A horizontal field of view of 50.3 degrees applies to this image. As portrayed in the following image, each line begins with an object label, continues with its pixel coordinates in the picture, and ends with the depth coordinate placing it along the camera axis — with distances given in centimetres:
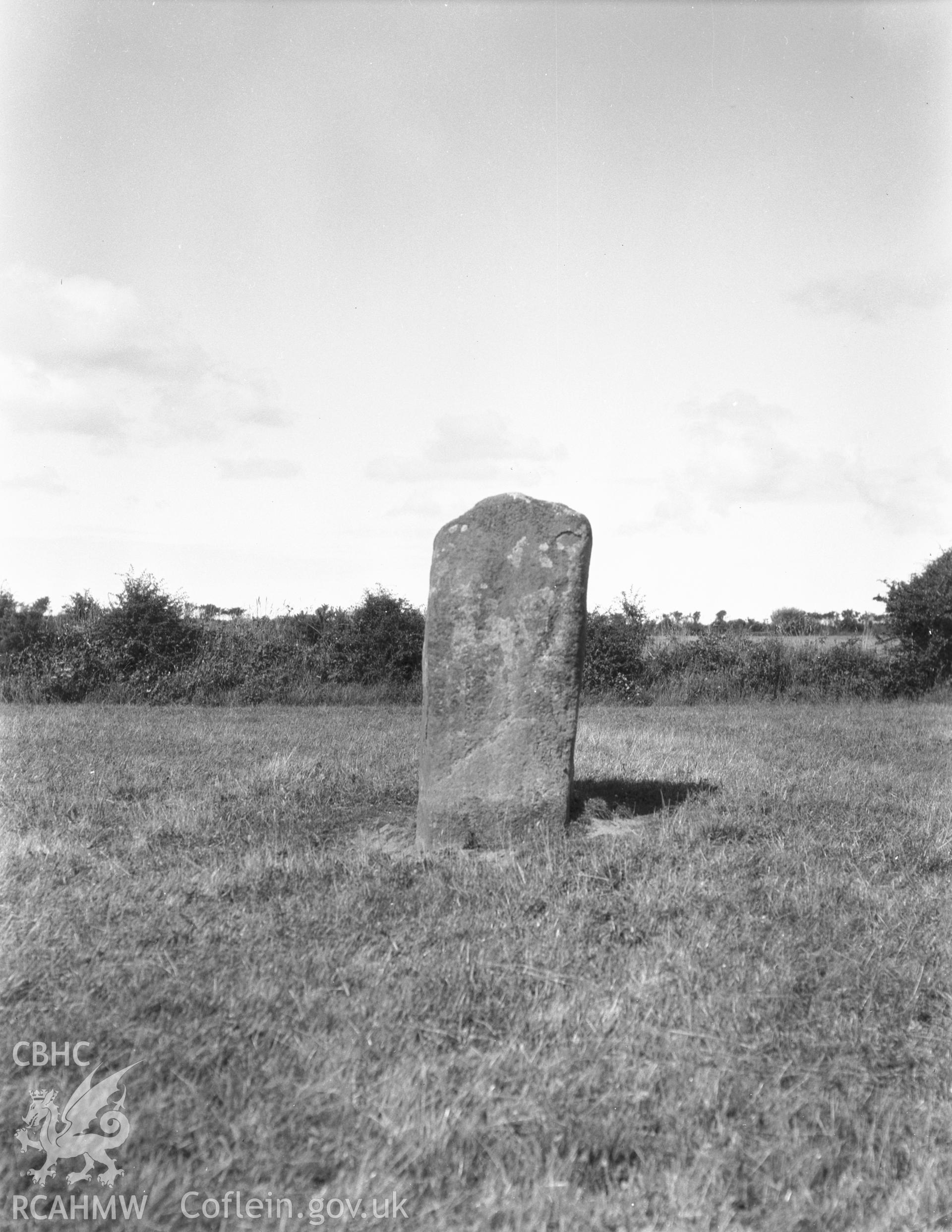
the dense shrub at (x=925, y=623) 2312
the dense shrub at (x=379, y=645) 2231
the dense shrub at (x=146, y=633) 2134
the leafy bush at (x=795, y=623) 2844
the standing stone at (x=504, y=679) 693
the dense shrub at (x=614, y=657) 2217
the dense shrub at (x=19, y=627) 2155
